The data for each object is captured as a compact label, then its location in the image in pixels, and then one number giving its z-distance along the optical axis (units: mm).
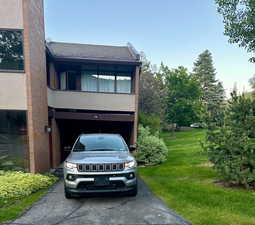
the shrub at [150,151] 9977
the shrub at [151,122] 13853
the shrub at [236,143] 5344
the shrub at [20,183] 5359
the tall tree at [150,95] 19828
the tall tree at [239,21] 5703
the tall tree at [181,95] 27734
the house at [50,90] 6902
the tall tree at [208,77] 45875
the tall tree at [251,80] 43006
